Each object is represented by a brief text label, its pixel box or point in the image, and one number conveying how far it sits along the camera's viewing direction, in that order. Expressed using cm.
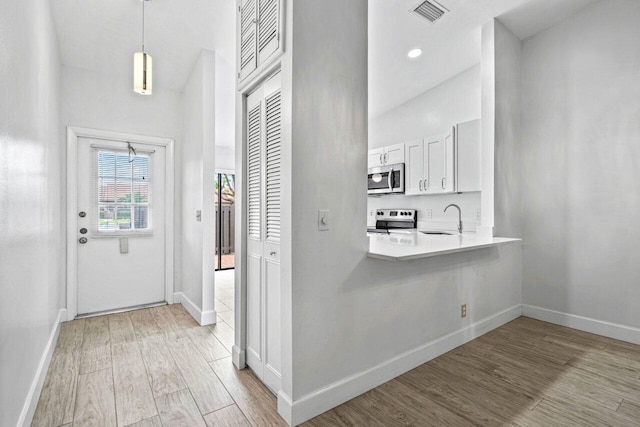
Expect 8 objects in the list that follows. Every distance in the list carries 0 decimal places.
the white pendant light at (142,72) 228
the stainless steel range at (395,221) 453
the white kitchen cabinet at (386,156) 437
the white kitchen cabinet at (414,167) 408
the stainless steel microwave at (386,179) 433
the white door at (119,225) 345
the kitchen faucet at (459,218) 389
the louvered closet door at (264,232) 190
